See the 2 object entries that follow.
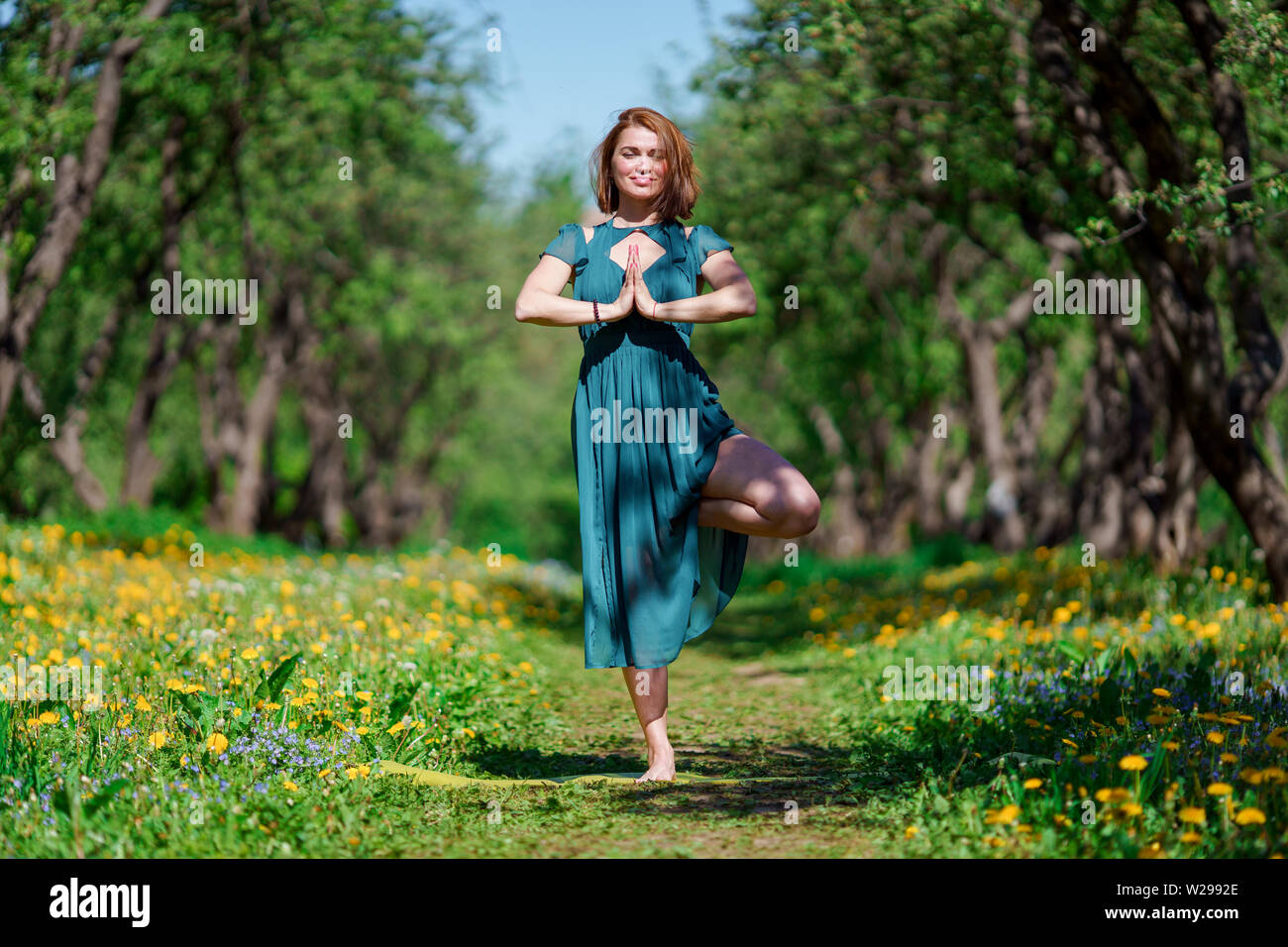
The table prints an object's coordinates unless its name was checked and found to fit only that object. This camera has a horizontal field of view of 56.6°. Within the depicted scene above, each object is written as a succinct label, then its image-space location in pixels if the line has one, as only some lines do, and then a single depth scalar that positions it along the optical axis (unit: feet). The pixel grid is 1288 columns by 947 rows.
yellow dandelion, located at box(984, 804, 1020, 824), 11.66
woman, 15.87
